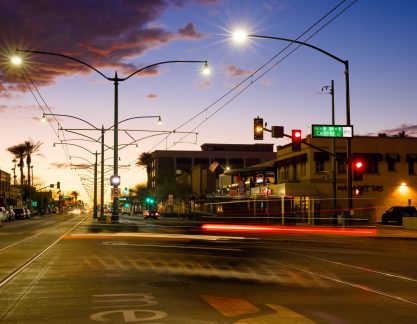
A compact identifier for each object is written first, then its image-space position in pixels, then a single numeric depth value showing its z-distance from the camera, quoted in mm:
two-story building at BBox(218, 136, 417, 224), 53406
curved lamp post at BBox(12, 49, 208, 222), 32162
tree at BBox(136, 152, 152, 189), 133625
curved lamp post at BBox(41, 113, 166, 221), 42878
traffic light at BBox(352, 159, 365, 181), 33656
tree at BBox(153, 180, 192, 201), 111062
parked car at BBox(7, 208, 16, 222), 75312
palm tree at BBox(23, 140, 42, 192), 115562
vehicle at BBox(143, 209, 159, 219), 82750
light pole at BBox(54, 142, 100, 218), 74638
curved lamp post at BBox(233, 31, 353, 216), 35438
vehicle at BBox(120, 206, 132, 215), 138588
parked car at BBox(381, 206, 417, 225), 49312
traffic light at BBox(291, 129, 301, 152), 32281
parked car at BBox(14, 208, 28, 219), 89250
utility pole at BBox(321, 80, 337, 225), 44069
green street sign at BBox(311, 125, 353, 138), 34938
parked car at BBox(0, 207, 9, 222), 65031
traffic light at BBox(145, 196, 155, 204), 112625
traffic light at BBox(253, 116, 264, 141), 30969
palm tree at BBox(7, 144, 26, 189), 115062
